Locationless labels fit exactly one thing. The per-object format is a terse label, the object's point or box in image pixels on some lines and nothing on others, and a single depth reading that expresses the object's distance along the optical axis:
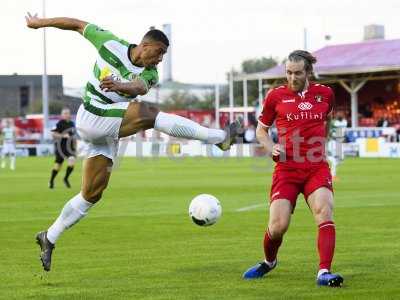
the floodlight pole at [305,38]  76.89
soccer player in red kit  9.38
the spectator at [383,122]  54.72
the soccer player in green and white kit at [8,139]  46.06
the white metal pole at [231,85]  65.00
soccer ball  10.32
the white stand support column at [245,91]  63.62
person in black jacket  27.16
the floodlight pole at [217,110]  65.75
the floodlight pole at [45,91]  69.81
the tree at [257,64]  115.88
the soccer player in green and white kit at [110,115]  9.91
